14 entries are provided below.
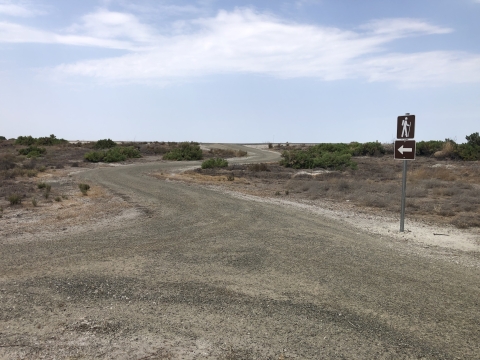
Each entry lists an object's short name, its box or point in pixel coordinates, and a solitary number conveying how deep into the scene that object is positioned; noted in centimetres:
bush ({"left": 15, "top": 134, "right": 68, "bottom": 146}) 6859
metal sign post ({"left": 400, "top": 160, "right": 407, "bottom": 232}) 1095
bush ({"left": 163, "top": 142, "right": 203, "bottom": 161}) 5072
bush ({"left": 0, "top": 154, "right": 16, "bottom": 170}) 3171
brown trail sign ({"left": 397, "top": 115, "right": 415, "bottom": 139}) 1048
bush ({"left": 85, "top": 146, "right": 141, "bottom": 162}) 4362
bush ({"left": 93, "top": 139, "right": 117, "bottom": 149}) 6230
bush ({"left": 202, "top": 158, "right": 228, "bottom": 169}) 3459
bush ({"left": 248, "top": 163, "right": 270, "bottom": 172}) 3274
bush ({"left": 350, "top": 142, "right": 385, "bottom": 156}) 5214
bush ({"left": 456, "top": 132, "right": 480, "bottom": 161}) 4209
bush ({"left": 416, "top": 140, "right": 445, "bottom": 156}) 4759
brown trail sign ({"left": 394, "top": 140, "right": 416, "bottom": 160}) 1059
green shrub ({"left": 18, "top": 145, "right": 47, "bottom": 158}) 4788
